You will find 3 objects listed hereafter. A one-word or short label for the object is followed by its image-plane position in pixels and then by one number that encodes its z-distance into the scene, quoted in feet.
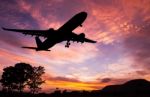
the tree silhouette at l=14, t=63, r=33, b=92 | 149.74
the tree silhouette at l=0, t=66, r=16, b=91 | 148.87
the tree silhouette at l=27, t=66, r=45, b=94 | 157.95
